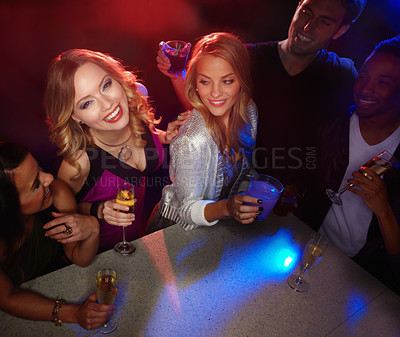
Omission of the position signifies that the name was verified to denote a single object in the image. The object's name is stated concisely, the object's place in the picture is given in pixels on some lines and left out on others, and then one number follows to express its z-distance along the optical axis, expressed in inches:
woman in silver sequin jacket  71.4
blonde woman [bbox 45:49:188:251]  59.8
